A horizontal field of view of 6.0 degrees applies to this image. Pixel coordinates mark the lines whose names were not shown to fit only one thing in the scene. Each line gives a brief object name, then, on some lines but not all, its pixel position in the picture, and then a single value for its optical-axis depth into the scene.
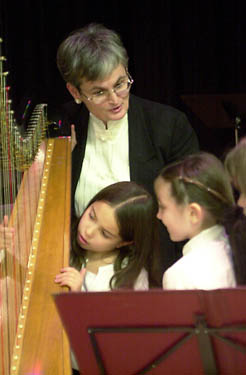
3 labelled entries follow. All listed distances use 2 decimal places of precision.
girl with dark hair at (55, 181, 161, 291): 5.66
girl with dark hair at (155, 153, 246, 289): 5.44
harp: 5.29
